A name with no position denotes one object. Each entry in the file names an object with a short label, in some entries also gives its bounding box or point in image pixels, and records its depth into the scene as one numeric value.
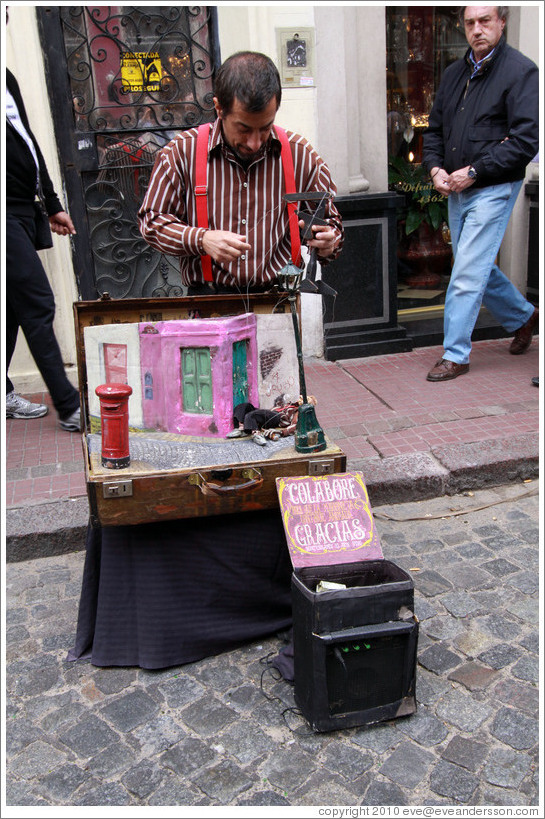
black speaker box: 2.23
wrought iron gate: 4.76
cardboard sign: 2.46
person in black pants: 3.96
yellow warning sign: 4.86
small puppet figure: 2.71
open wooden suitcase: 2.46
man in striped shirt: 2.59
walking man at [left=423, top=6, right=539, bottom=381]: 4.48
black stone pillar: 5.31
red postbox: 2.38
